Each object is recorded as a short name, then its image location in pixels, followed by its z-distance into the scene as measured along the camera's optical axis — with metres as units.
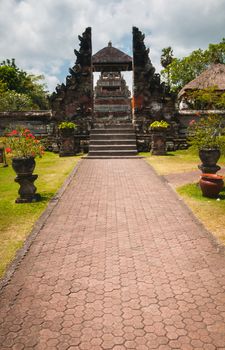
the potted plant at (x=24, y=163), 8.52
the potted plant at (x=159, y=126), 18.02
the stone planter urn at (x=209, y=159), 9.43
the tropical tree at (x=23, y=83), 46.74
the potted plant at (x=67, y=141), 18.41
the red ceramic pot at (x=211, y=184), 8.66
